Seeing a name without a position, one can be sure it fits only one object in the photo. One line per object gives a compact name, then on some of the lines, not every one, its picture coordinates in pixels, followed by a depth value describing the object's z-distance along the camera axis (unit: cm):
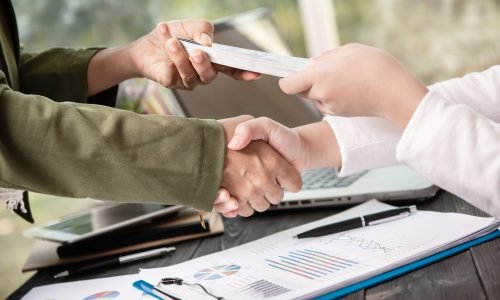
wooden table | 113
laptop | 144
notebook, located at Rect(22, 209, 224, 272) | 143
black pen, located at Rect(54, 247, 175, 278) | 137
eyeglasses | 119
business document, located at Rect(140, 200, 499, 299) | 117
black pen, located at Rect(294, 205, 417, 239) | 131
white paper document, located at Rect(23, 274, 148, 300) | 124
